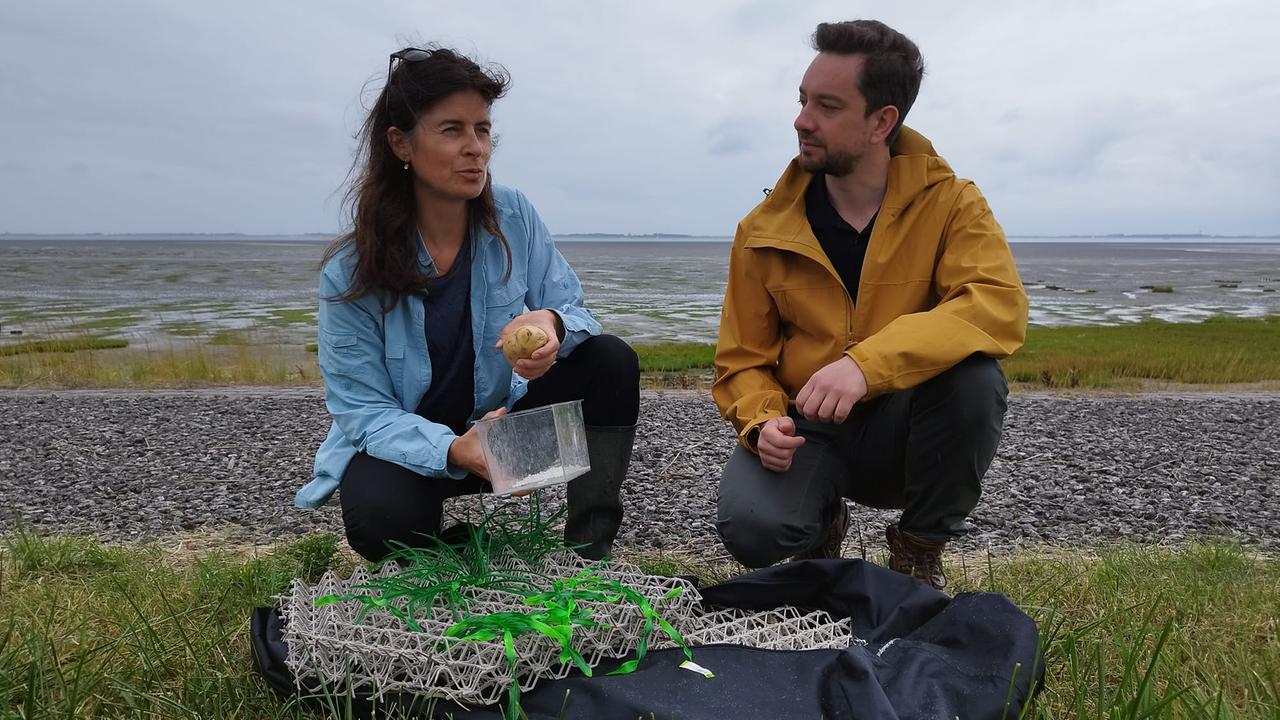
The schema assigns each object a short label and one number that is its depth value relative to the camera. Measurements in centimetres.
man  261
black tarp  199
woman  267
